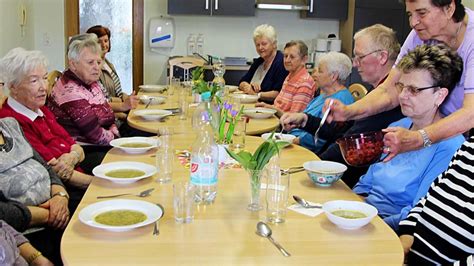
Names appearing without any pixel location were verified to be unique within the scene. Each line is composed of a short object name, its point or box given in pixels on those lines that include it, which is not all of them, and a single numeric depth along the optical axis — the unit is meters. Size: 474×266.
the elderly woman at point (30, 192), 2.04
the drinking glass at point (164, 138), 2.10
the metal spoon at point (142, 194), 1.79
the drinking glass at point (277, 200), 1.63
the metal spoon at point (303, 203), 1.74
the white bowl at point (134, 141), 2.37
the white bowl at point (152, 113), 3.27
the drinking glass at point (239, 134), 2.63
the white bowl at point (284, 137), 2.71
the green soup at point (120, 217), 1.55
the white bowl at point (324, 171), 1.95
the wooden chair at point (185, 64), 5.54
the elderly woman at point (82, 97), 3.06
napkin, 1.68
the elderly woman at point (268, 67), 4.75
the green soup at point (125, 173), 2.01
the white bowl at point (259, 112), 3.49
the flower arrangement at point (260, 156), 1.62
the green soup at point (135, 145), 2.47
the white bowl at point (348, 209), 1.53
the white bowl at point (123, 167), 1.93
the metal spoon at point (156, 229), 1.49
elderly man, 2.70
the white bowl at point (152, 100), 3.91
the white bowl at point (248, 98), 4.33
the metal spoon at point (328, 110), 2.54
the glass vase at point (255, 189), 1.68
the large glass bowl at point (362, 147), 1.98
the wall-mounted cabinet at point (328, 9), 6.20
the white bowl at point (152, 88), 4.68
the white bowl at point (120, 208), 1.55
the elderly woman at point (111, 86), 3.92
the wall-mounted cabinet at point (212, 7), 6.01
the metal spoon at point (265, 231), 1.45
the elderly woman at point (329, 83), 3.20
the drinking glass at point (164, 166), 2.00
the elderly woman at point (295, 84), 3.85
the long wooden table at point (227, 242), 1.35
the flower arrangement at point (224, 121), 2.55
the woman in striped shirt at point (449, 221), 1.59
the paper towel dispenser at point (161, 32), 6.21
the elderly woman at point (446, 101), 1.92
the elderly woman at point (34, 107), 2.43
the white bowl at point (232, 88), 4.94
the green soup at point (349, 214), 1.62
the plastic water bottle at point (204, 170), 1.72
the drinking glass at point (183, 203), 1.58
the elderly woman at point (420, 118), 1.93
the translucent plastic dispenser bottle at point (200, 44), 6.38
